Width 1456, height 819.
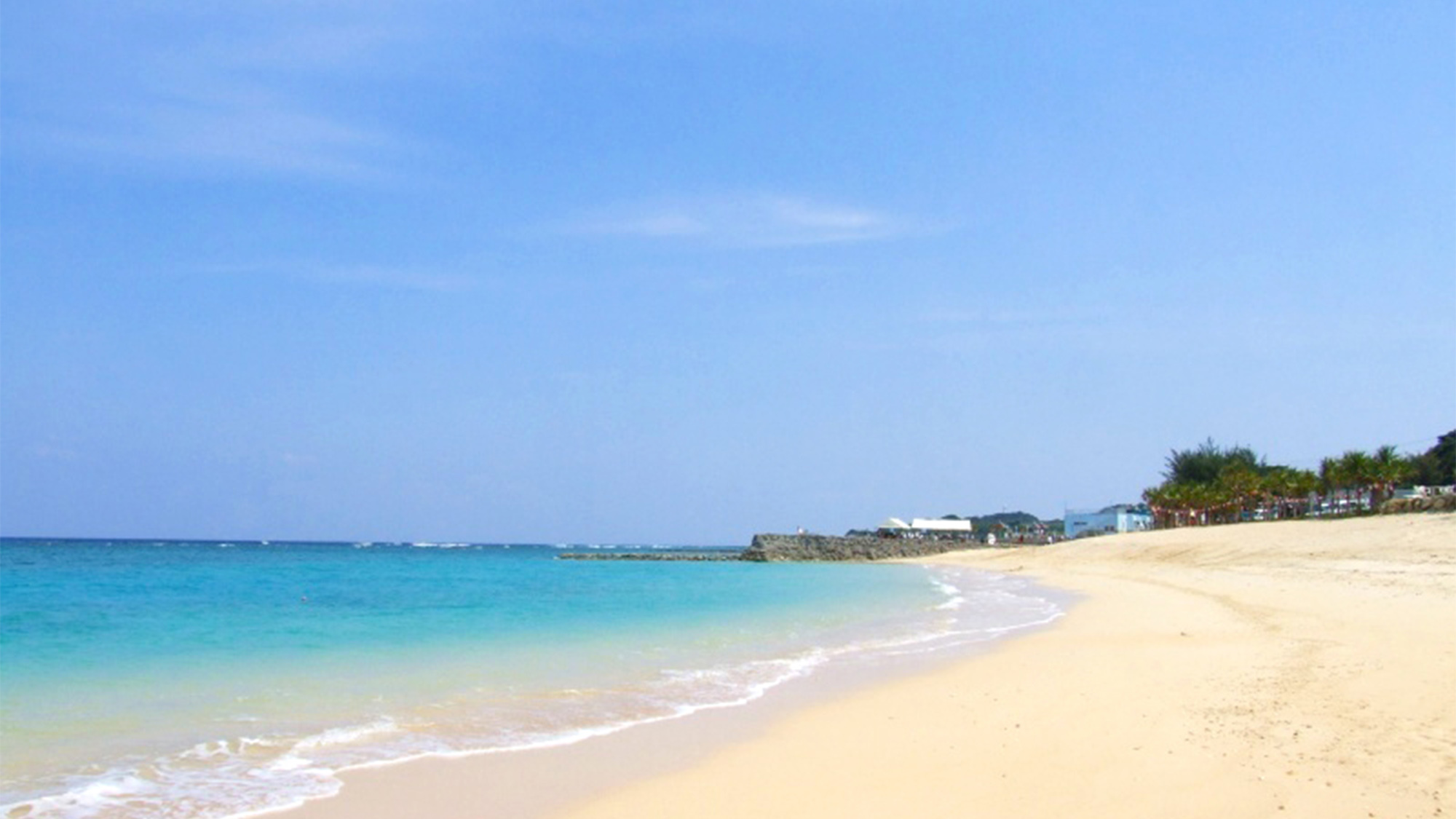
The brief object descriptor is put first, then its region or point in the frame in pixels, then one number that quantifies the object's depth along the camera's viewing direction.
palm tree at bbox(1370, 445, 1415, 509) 52.97
